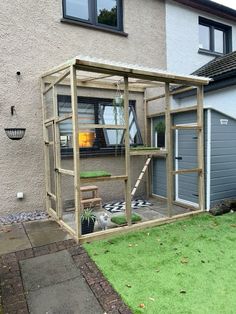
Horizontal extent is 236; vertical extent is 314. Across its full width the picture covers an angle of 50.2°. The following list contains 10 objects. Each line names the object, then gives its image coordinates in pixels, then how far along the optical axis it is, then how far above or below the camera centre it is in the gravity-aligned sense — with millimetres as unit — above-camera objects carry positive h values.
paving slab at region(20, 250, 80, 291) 3006 -1609
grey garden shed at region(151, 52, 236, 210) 5523 -156
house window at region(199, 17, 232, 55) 8656 +3765
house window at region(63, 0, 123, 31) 6013 +3326
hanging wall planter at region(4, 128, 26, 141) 4895 +273
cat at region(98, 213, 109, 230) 4441 -1345
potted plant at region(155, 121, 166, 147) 6424 +291
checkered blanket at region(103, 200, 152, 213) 5867 -1501
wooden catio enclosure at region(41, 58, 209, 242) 3982 +300
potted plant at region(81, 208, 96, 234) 4246 -1309
